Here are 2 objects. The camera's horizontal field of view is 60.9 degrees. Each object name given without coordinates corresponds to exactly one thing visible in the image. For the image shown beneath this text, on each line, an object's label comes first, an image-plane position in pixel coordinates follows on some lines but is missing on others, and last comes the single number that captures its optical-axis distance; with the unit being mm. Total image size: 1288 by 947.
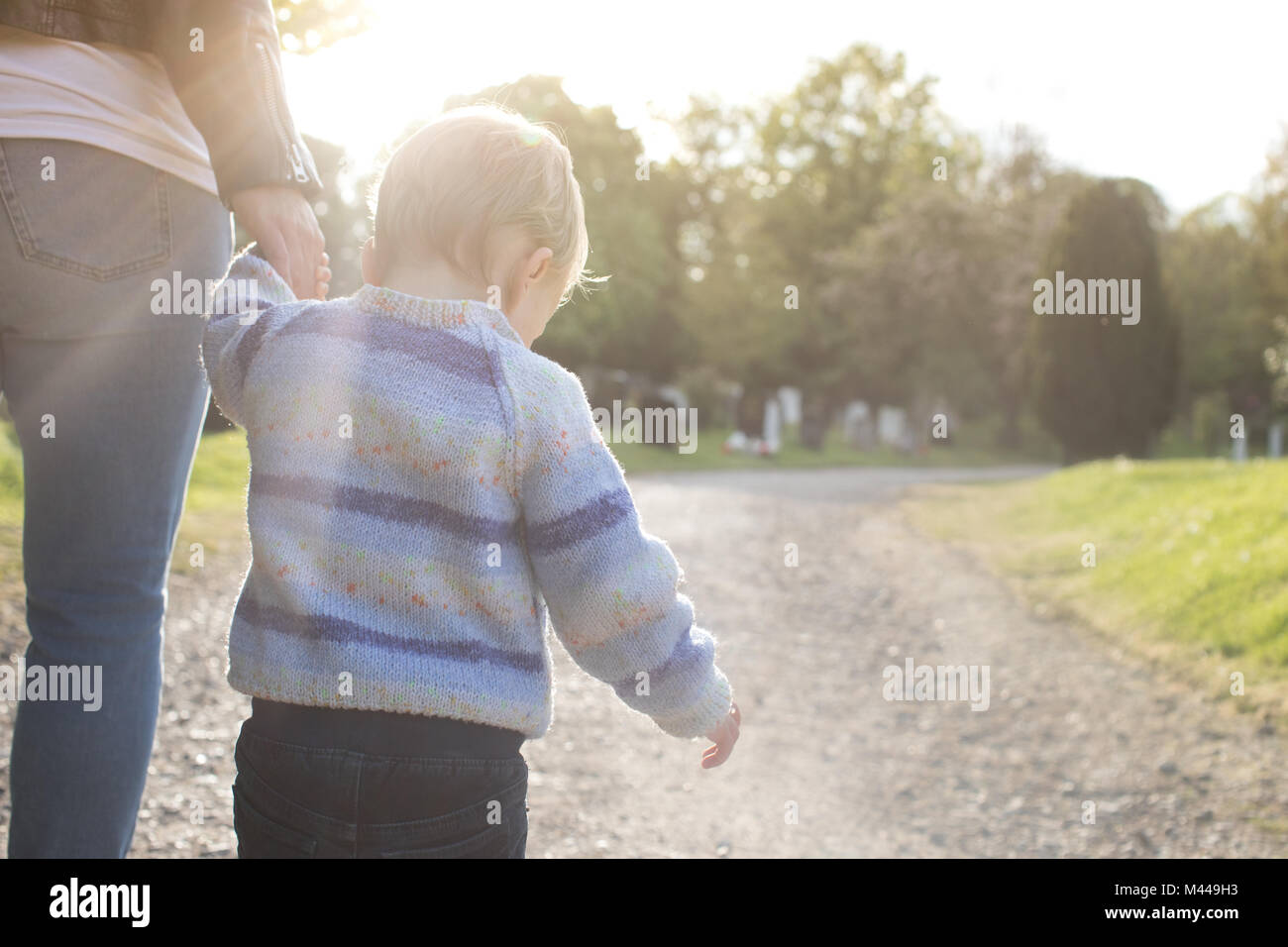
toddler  1399
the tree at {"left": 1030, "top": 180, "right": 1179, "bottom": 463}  21828
